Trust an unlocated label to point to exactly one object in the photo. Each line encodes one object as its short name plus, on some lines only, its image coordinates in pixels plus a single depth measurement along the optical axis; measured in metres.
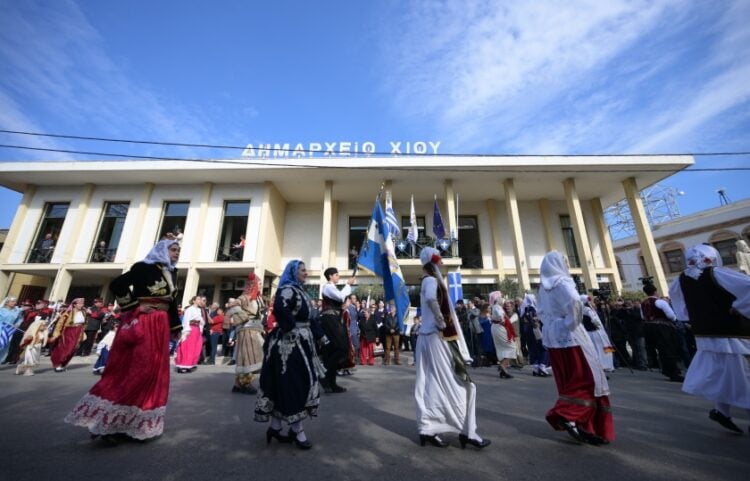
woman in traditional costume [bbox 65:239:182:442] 2.92
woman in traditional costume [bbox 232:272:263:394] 5.51
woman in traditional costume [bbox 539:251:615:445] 2.98
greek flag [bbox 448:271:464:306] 14.25
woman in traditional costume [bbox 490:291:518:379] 6.97
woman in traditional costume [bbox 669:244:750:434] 3.21
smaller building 24.16
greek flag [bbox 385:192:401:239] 9.77
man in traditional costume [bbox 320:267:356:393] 5.34
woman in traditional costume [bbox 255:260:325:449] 2.94
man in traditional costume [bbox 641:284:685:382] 6.35
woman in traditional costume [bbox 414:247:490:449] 2.95
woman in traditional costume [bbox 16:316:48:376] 7.37
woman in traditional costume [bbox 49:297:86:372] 8.08
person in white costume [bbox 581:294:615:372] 5.33
